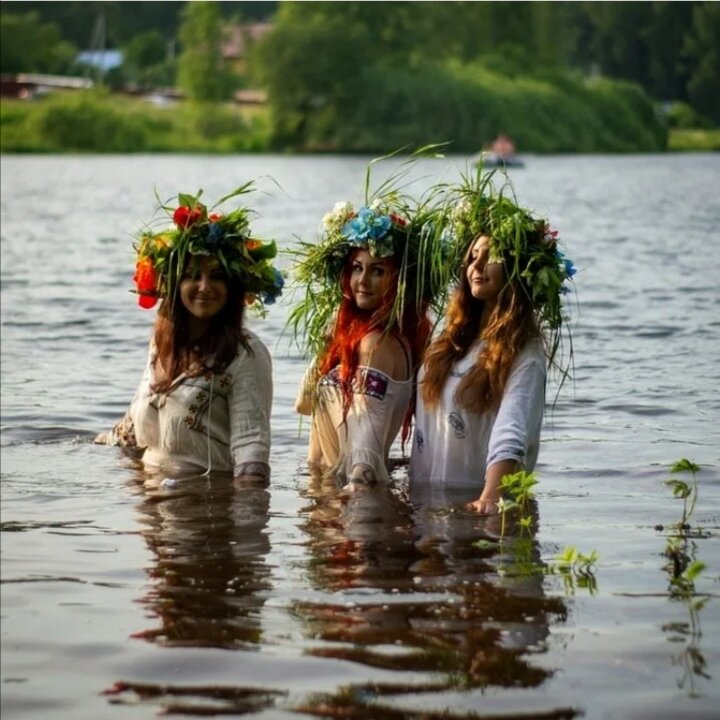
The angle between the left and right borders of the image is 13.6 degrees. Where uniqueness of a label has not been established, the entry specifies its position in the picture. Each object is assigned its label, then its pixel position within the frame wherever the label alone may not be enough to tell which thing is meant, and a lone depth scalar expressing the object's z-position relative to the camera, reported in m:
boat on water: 122.42
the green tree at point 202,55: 161.37
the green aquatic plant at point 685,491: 12.82
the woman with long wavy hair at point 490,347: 13.34
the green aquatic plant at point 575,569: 11.87
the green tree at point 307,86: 150.10
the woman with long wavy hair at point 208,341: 13.97
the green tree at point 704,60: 187.65
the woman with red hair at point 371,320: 14.05
